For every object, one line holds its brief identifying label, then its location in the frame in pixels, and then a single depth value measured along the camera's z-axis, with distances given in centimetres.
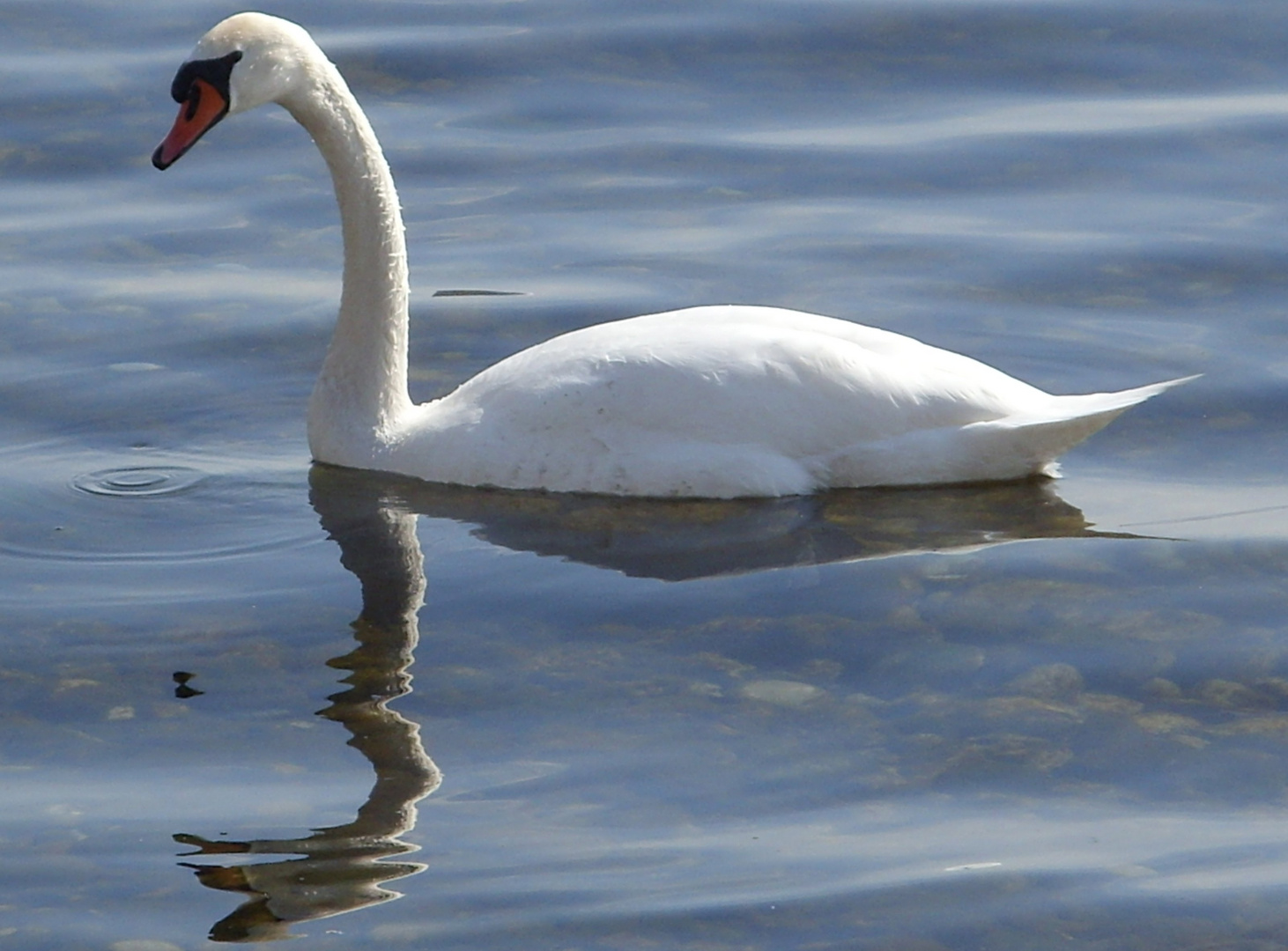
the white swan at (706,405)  1583
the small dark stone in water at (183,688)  1361
